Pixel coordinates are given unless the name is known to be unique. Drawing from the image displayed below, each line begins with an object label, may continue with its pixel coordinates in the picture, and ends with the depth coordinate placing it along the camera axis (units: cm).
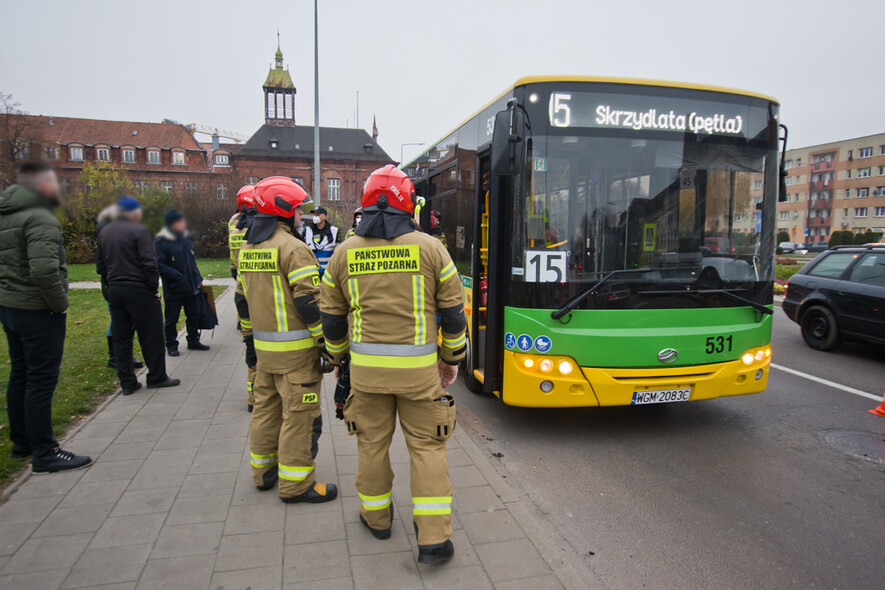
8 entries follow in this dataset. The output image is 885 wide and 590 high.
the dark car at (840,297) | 805
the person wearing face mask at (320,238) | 870
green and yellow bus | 464
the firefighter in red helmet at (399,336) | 291
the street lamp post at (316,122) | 1667
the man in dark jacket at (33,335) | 329
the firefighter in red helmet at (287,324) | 345
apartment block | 6762
